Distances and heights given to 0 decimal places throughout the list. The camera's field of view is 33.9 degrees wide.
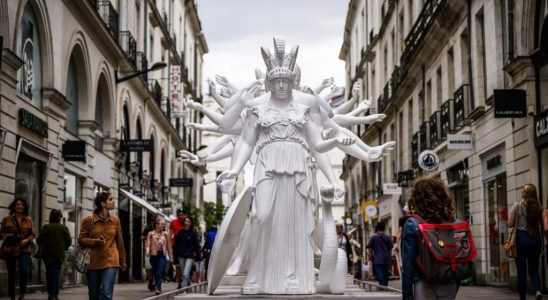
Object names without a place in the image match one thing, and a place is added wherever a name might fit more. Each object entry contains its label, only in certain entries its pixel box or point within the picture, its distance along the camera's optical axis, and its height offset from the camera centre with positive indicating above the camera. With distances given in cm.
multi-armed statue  1055 +67
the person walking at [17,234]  1316 +13
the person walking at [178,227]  1877 +30
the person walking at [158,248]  1820 -13
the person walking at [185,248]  1817 -13
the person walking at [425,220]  539 +12
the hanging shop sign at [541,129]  1651 +206
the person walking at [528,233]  1148 +8
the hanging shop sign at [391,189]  2977 +170
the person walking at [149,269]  1997 -63
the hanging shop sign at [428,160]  2295 +203
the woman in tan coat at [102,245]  898 -3
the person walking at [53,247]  1395 -7
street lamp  2927 +553
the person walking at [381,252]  1758 -24
